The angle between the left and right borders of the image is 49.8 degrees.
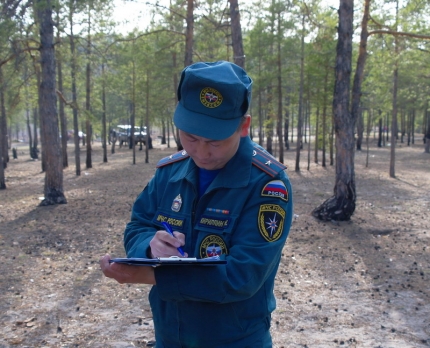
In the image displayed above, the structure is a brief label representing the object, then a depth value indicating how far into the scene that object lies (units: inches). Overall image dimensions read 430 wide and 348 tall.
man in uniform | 62.0
